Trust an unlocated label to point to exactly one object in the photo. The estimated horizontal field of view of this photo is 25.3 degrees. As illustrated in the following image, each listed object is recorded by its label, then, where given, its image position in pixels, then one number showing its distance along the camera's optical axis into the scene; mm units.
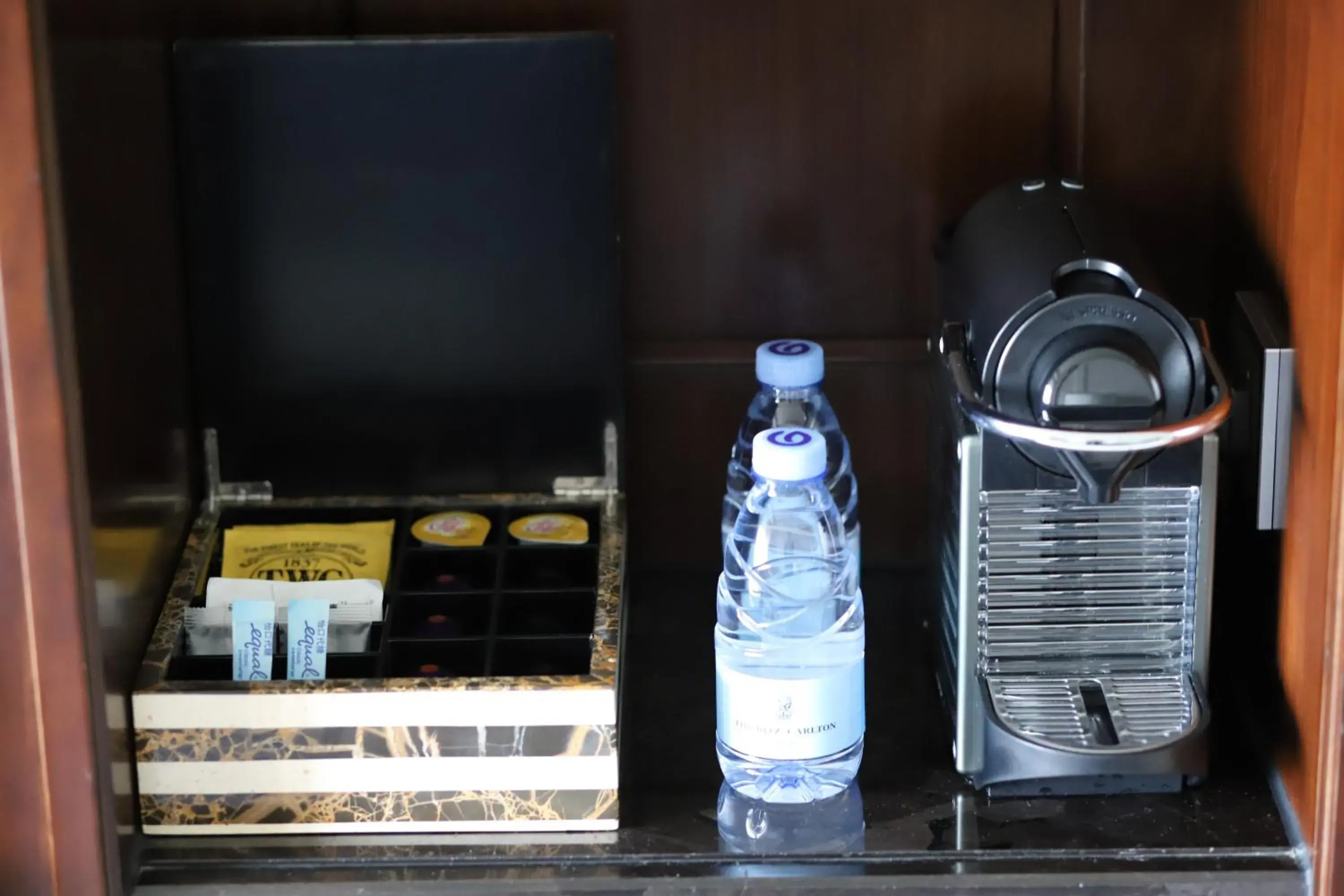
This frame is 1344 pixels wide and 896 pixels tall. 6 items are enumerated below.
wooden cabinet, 1220
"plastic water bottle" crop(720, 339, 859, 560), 1398
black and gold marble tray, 1273
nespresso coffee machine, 1249
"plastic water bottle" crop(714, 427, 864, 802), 1285
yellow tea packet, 1394
